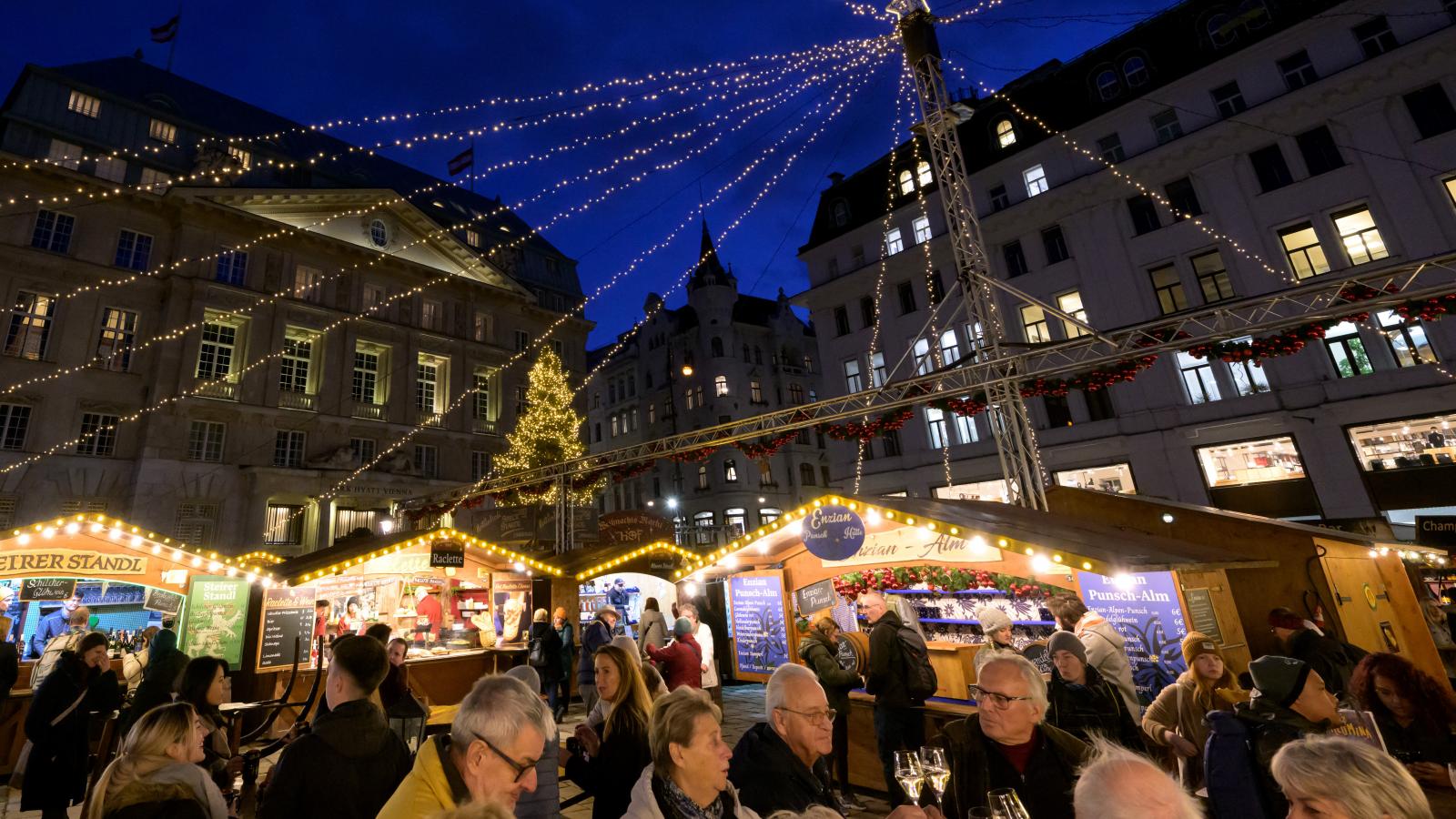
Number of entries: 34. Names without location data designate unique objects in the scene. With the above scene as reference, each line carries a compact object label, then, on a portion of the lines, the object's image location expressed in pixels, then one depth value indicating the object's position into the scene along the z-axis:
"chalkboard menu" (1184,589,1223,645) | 6.48
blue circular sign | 8.18
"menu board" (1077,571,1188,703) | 6.38
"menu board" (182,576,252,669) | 10.41
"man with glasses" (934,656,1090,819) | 2.78
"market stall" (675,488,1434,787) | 6.54
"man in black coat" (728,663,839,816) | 2.71
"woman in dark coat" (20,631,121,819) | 5.75
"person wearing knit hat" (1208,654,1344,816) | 2.74
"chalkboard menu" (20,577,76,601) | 10.25
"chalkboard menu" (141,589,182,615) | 11.48
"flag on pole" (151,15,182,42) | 24.69
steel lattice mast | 10.77
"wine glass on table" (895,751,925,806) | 2.73
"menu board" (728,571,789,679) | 9.98
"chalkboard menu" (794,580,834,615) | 9.05
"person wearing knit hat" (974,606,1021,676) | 6.49
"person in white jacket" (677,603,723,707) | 8.86
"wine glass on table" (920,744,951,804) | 2.72
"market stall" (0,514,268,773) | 9.48
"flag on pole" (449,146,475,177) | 22.76
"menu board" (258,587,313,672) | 11.15
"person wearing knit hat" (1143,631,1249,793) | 4.42
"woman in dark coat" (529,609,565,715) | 10.75
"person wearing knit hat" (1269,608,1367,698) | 5.10
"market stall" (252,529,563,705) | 11.34
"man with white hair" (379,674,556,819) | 2.20
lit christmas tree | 25.50
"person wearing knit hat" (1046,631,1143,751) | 4.04
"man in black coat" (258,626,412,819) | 2.64
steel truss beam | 8.73
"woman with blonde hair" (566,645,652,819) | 3.48
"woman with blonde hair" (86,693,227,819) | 2.51
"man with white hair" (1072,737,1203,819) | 1.63
